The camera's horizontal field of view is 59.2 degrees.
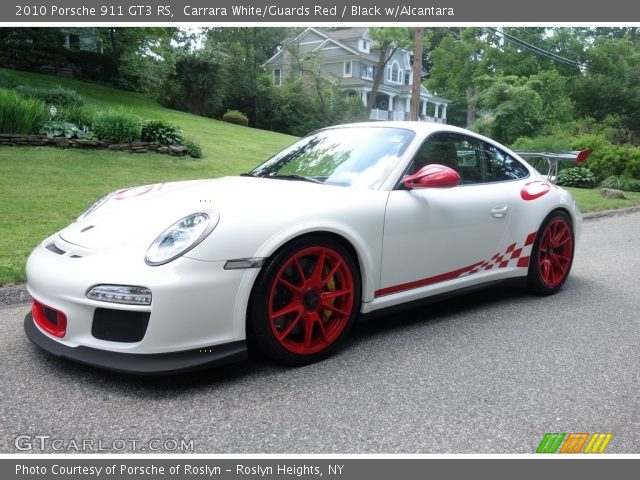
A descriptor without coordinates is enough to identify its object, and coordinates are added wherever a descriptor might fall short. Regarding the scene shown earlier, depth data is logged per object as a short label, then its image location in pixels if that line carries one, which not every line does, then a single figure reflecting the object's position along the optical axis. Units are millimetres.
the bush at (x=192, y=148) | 12649
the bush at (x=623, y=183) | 16656
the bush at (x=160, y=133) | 12205
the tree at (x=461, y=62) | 37531
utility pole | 14852
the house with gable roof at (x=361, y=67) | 43656
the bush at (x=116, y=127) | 11594
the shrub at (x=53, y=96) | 12789
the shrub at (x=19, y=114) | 10571
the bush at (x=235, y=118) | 26516
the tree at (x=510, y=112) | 23094
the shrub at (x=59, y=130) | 11012
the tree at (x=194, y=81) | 25734
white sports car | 2713
